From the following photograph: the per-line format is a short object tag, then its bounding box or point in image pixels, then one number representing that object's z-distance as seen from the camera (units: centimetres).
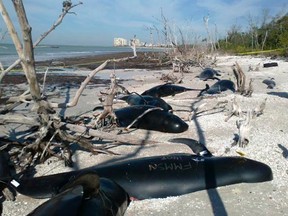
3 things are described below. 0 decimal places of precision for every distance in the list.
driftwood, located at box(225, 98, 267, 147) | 336
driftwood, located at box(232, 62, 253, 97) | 657
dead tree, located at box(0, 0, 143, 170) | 296
